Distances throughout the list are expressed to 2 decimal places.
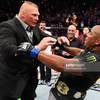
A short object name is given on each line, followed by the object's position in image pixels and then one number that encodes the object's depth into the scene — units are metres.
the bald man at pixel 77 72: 0.96
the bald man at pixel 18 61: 1.34
